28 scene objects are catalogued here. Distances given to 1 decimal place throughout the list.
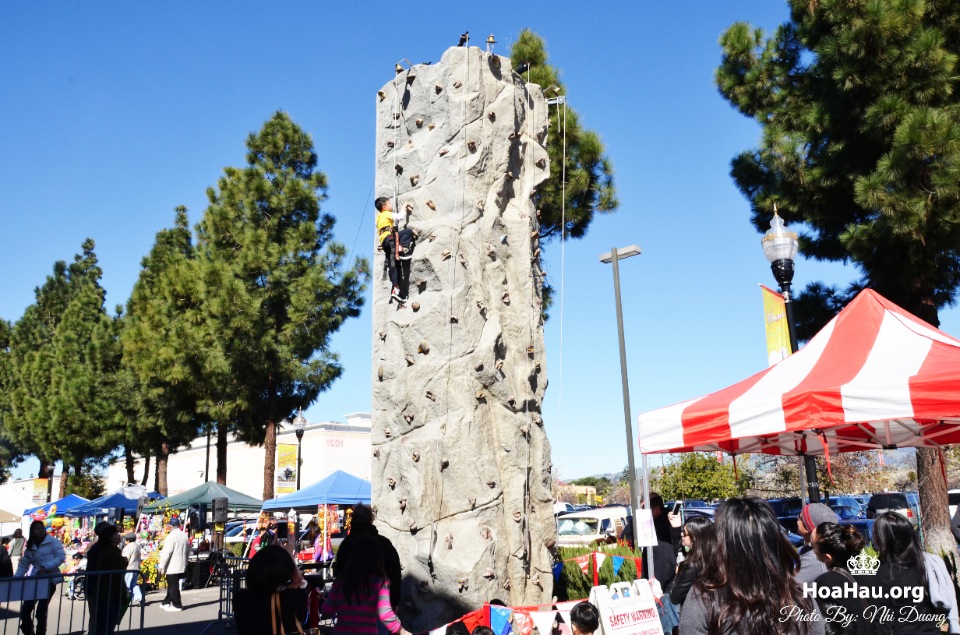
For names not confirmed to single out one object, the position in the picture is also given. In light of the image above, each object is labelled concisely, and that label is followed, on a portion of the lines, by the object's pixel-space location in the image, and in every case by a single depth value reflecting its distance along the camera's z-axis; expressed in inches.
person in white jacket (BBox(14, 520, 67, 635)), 412.5
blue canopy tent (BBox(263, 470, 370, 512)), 757.3
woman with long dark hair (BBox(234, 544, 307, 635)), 164.7
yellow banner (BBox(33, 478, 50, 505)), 1722.4
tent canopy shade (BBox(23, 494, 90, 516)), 1045.5
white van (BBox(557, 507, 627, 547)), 828.0
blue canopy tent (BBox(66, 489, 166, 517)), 955.3
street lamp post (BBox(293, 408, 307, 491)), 956.0
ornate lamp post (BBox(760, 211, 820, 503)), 365.1
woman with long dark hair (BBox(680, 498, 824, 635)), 104.3
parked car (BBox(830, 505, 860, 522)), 987.9
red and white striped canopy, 246.2
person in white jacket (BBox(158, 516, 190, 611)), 547.8
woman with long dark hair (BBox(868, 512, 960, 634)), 169.5
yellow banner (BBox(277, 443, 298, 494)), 1160.8
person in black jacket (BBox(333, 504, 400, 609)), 217.5
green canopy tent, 873.5
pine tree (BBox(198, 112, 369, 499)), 901.2
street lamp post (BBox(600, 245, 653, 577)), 463.8
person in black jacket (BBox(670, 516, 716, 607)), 204.1
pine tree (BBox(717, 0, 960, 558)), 498.6
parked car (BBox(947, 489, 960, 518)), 1047.6
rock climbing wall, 318.7
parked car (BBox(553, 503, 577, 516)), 1428.5
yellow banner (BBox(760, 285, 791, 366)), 400.5
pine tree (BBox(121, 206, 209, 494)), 968.3
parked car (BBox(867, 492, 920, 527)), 821.4
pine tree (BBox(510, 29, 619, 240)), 665.0
